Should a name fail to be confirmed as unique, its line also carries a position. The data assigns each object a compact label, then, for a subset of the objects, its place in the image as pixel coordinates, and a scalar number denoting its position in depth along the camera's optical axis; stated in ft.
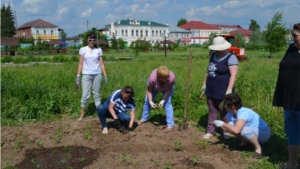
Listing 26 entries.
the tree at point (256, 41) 160.04
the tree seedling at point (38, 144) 15.99
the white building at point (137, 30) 273.33
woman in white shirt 19.85
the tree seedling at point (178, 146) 15.44
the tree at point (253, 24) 315.37
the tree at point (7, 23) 206.39
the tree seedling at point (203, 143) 15.86
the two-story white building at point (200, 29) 331.00
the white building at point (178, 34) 306.88
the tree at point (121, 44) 181.24
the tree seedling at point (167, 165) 13.03
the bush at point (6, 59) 87.30
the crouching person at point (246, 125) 13.96
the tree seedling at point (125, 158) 13.68
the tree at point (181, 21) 391.04
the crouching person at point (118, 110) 17.38
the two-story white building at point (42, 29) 253.14
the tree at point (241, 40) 150.95
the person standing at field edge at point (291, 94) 11.55
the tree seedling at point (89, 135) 16.90
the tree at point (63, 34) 246.47
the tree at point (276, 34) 92.02
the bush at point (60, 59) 84.17
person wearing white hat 15.66
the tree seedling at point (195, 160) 13.44
